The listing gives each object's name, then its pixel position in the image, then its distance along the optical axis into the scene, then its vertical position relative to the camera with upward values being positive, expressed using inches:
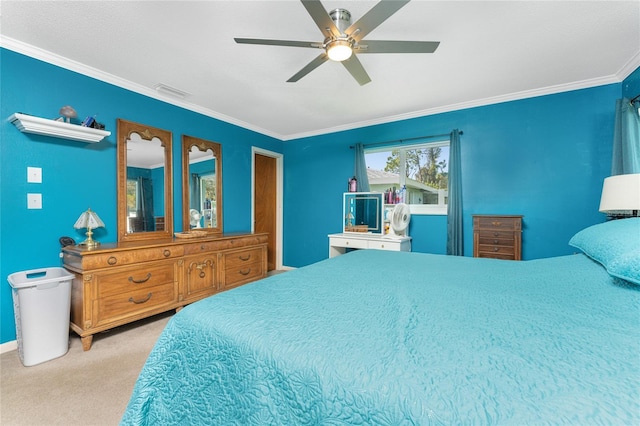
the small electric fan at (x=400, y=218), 138.9 -3.3
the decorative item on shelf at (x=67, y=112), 89.0 +36.8
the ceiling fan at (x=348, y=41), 55.4 +43.8
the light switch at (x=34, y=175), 86.4 +14.7
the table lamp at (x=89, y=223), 89.1 -2.2
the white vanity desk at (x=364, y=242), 132.1 -16.1
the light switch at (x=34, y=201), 86.4 +5.6
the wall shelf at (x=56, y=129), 80.9 +30.2
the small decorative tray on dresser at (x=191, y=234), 118.6 -9.1
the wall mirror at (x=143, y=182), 108.7 +15.2
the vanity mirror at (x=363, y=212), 153.5 +0.2
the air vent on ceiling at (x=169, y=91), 112.8 +57.2
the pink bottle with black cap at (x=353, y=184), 159.3 +17.9
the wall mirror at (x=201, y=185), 131.6 +16.4
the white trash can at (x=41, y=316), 74.1 -29.5
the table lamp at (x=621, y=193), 70.0 +4.4
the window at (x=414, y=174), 139.8 +22.5
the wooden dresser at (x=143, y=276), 83.2 -23.9
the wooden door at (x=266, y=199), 185.3 +11.3
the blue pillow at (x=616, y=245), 34.5 -6.1
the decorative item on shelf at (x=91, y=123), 94.8 +35.1
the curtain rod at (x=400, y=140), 136.0 +41.4
